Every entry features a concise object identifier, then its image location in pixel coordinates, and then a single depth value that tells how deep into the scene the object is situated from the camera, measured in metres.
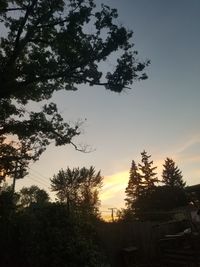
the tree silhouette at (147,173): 48.97
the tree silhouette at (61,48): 9.15
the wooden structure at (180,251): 8.60
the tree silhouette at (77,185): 39.61
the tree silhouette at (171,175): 53.46
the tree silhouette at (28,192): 60.51
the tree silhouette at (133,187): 48.40
